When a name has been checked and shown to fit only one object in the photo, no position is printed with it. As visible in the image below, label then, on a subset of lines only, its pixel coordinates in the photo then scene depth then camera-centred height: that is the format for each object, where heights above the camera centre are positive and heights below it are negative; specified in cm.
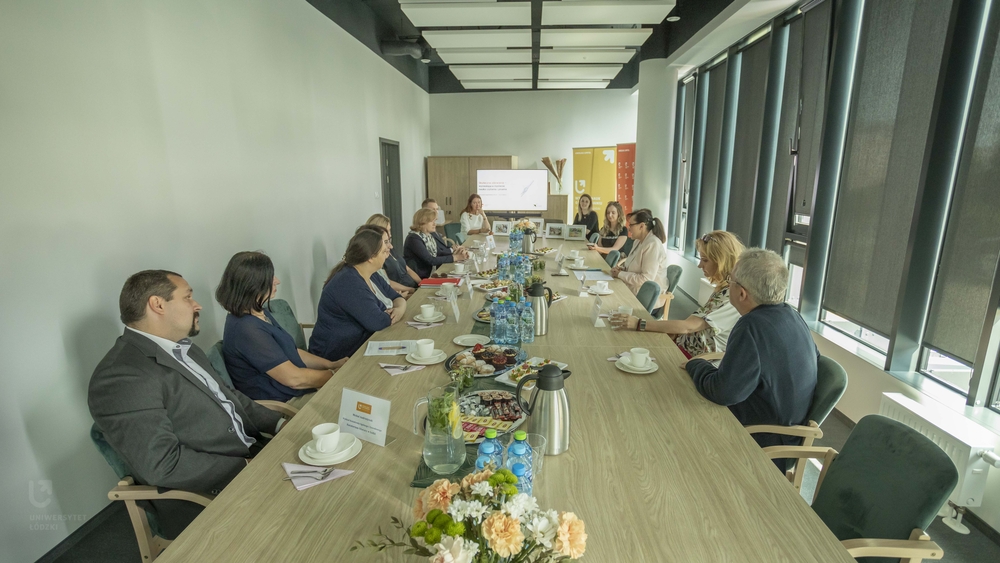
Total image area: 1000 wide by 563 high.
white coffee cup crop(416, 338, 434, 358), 228 -77
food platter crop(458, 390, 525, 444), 166 -81
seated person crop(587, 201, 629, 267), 656 -75
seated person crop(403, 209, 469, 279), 519 -79
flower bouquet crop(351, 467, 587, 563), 79 -56
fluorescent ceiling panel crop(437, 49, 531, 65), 648 +147
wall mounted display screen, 1049 -36
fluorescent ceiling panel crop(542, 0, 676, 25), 475 +150
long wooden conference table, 119 -85
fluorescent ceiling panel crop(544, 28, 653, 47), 567 +149
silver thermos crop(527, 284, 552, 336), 274 -72
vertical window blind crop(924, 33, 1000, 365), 250 -34
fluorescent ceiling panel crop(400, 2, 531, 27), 471 +147
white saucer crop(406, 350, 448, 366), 228 -83
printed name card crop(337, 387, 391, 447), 157 -75
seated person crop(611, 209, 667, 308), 445 -74
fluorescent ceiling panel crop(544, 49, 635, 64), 656 +149
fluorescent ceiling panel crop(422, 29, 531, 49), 569 +149
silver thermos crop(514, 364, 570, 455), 152 -70
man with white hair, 190 -71
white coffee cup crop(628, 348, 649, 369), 225 -80
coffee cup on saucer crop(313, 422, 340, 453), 153 -78
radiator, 228 -122
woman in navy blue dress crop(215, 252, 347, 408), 230 -76
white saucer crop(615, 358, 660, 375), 221 -84
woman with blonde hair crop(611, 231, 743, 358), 277 -77
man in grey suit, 161 -74
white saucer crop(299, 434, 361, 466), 151 -83
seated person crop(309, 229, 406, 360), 289 -76
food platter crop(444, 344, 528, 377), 216 -80
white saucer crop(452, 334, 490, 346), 255 -83
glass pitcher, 143 -73
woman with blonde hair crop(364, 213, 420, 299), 467 -93
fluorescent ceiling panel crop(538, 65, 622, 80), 762 +151
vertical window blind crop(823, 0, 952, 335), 301 +11
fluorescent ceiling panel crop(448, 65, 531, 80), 749 +148
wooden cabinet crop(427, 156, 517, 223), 1043 -5
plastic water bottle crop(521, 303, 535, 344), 258 -77
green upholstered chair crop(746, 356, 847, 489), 192 -90
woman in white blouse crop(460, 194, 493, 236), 752 -69
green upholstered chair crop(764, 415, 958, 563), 132 -91
